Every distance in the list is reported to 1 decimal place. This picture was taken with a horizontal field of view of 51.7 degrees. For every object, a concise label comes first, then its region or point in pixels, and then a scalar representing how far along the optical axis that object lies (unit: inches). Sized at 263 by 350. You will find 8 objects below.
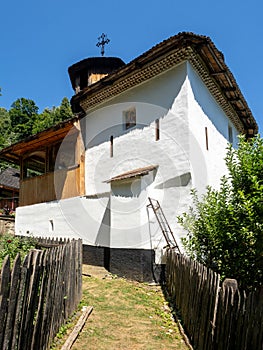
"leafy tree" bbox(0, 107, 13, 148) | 1747.0
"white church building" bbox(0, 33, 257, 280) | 315.3
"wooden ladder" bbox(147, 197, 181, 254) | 300.0
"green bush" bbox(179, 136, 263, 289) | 177.5
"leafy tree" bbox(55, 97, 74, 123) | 1616.6
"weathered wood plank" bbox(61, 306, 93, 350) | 152.9
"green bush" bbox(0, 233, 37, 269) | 288.3
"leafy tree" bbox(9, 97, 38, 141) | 1828.2
